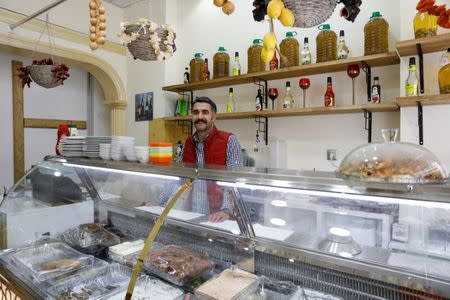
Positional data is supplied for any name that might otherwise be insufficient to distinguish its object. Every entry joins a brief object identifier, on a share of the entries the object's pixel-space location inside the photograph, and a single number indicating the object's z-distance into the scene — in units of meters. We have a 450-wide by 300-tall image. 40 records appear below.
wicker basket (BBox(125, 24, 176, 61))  1.97
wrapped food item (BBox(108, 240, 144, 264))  1.71
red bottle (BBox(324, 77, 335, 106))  3.11
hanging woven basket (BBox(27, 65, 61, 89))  2.76
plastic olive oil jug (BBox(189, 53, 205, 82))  4.12
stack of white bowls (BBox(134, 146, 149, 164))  1.75
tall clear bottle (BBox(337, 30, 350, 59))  3.00
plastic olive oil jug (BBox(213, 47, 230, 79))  3.90
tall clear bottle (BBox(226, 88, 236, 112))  3.90
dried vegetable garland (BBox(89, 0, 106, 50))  2.33
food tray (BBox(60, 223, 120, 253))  1.89
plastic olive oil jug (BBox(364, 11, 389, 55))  2.83
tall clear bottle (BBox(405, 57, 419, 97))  2.46
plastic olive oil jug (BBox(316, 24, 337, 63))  3.11
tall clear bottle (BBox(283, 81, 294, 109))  3.41
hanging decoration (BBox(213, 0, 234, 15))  1.42
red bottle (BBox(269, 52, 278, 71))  3.46
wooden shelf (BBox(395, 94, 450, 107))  2.26
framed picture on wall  4.68
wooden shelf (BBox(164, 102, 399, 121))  2.78
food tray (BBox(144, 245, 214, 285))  1.49
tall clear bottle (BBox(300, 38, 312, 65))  3.22
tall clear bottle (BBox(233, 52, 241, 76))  3.78
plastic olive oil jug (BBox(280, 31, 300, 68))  3.35
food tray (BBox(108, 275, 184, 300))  1.39
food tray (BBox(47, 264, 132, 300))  1.44
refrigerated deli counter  1.17
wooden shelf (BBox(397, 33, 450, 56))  2.26
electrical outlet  3.29
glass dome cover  0.99
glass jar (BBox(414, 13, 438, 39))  2.35
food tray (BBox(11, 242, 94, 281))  1.61
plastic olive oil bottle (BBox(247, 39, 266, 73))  3.58
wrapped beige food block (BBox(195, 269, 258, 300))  1.32
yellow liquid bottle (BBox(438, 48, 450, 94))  2.25
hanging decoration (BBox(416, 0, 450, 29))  0.91
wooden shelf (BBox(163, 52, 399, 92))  2.78
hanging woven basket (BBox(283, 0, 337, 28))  1.25
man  2.67
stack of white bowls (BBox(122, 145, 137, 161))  1.83
